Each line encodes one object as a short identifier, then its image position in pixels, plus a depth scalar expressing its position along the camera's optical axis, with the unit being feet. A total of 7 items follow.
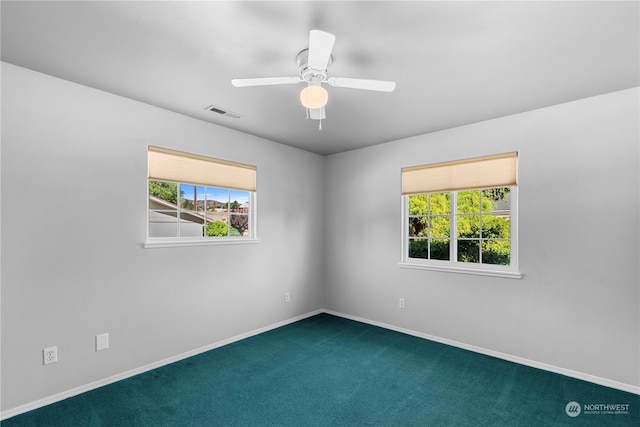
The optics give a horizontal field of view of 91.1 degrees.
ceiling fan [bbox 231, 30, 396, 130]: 5.93
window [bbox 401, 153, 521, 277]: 10.73
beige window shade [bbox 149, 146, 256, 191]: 10.00
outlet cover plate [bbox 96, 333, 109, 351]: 8.52
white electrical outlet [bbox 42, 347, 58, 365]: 7.67
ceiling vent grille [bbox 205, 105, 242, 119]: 9.90
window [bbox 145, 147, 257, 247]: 10.18
